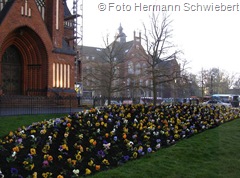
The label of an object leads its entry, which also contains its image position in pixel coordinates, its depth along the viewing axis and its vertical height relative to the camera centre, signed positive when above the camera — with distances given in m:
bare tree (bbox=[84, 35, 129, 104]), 33.96 +2.92
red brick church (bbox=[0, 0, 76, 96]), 20.98 +3.68
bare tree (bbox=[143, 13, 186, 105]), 28.06 +4.30
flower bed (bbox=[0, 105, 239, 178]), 6.52 -1.15
